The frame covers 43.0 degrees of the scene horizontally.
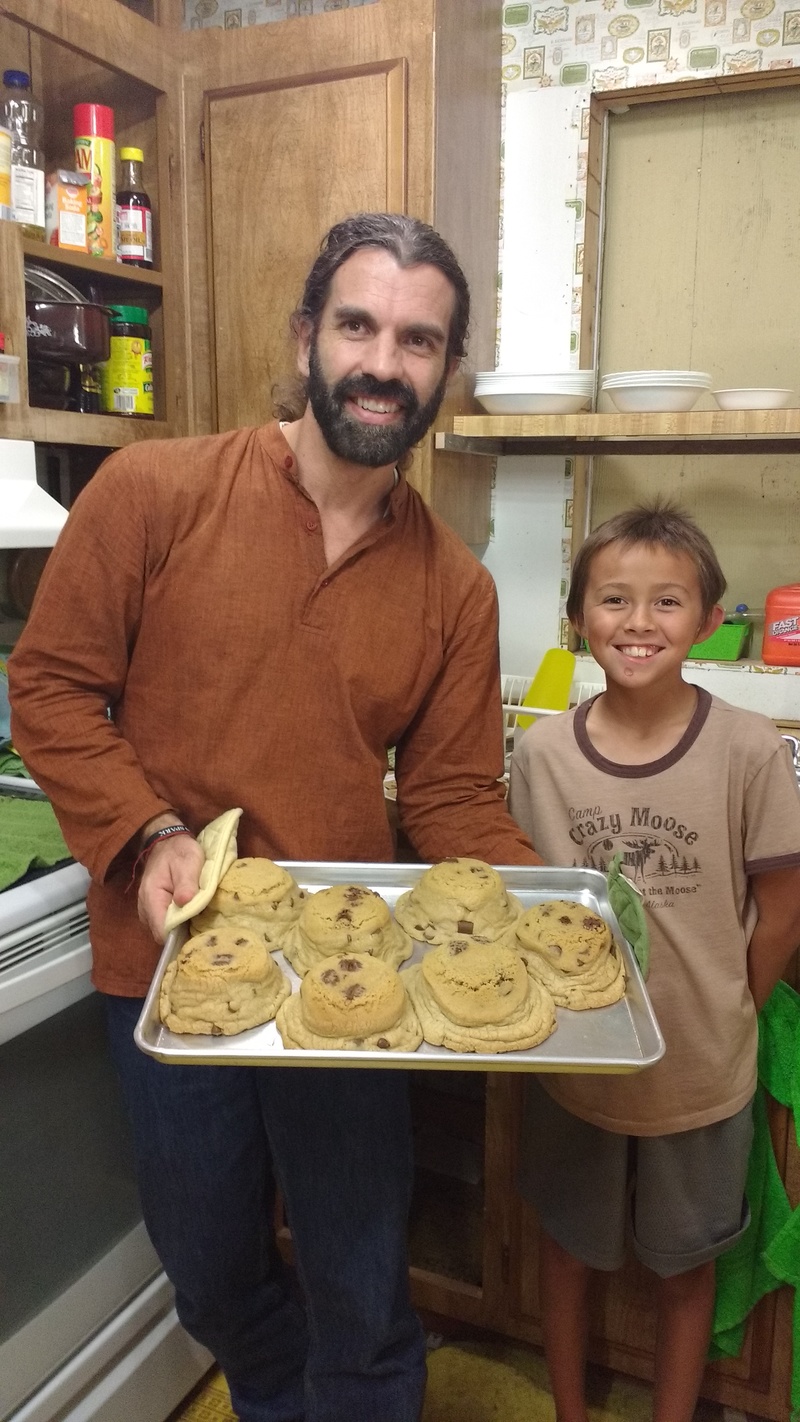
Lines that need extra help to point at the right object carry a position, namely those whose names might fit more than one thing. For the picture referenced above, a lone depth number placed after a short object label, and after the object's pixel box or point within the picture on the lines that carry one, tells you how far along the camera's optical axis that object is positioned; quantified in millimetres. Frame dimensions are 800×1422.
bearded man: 1125
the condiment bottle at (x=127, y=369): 1866
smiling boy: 1227
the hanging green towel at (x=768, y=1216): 1356
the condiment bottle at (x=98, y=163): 1734
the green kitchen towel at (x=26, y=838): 1229
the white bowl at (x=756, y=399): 1726
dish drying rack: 2086
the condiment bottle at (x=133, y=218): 1842
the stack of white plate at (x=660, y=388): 1751
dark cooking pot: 1642
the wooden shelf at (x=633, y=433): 1720
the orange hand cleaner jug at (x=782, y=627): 2000
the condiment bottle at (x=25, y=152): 1606
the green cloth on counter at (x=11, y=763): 1517
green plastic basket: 2066
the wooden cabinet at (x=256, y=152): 1724
